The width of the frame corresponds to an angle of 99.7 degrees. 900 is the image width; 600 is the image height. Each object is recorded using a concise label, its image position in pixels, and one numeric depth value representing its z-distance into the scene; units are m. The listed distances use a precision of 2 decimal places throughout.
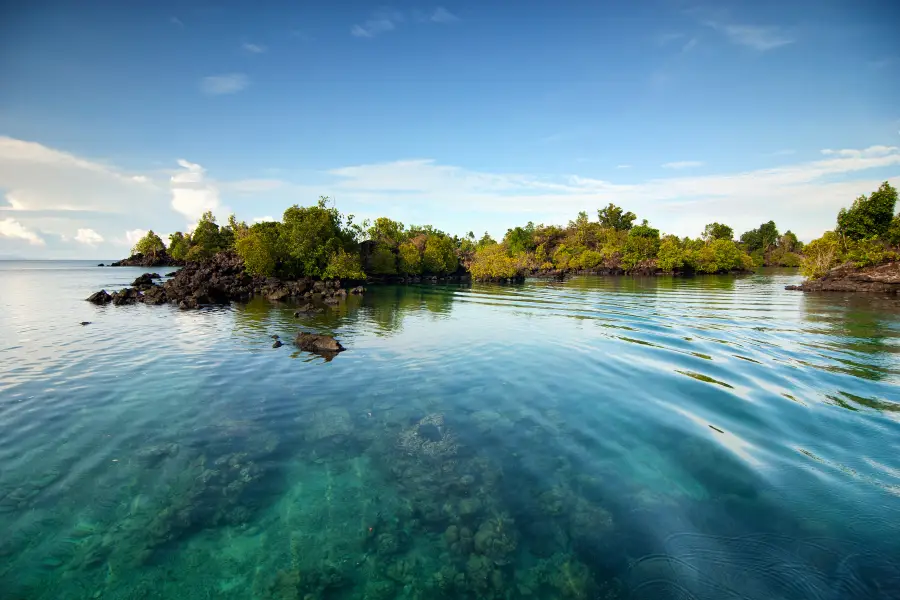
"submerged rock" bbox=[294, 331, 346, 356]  23.81
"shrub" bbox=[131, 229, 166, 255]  169.38
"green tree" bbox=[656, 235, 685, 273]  113.21
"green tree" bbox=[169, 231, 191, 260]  152.12
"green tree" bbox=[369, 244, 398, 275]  89.88
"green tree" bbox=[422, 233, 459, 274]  102.62
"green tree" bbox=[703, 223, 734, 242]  156.62
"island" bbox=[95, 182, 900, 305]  58.50
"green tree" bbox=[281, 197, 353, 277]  69.62
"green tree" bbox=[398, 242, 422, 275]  95.74
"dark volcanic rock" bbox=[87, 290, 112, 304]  47.50
